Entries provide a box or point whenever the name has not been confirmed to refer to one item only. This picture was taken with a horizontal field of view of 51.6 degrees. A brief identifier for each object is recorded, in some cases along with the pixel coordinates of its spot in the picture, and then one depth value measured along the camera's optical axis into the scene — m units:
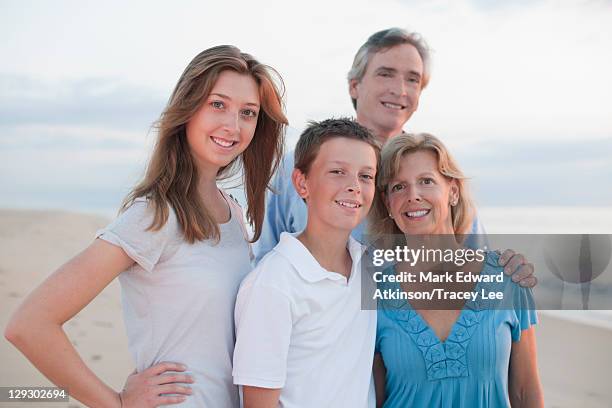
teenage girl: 2.08
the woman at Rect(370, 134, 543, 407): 2.38
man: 3.82
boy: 2.08
